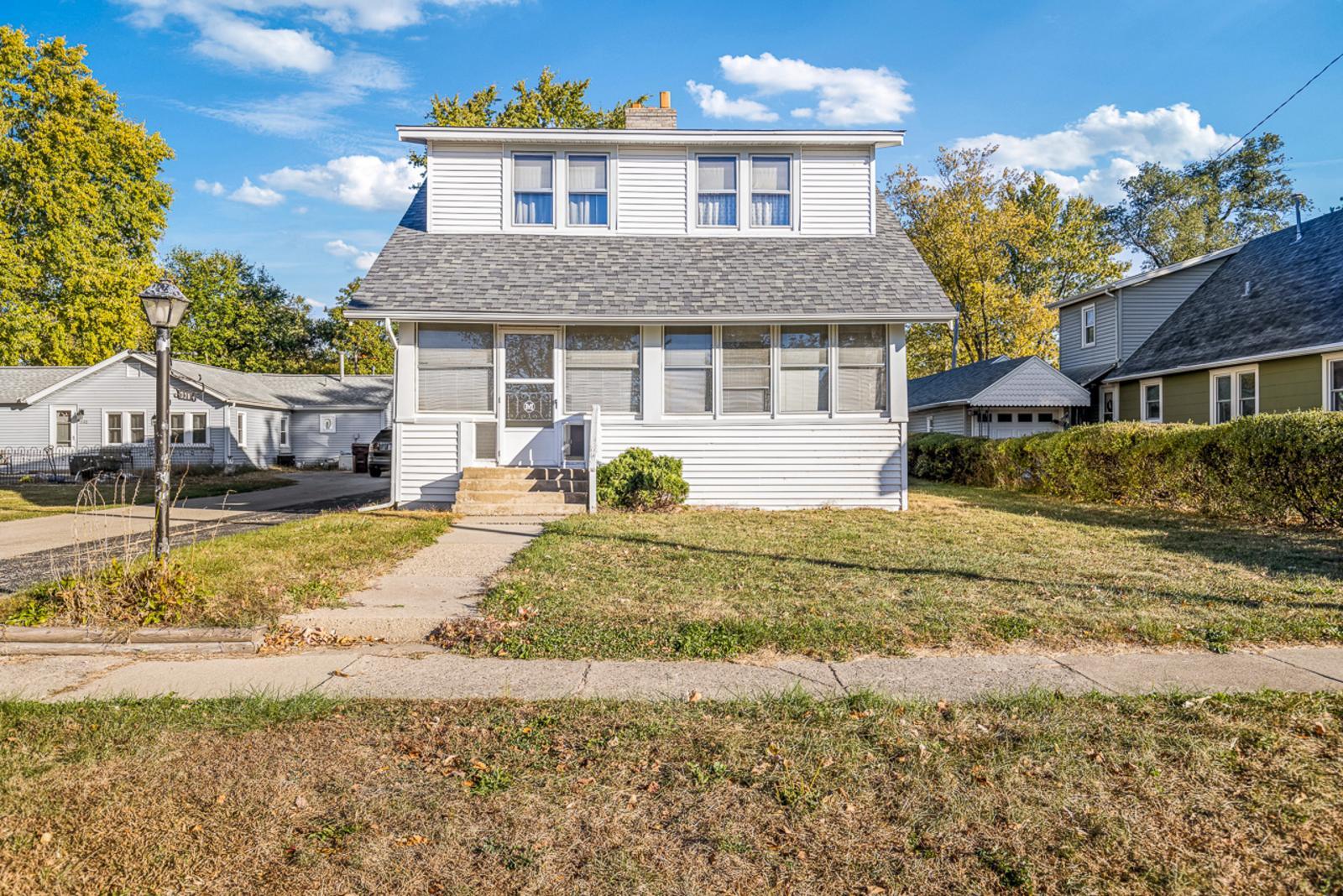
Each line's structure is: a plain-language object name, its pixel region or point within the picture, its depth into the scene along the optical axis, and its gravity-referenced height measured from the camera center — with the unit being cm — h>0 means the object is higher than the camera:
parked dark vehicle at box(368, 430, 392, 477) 2500 -18
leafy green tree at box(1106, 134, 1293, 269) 3706 +1317
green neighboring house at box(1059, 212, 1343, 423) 1466 +253
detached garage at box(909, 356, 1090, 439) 2138 +159
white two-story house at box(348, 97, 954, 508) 1193 +155
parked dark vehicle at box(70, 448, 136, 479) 2288 -48
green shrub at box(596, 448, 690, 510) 1146 -53
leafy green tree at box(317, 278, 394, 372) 4381 +663
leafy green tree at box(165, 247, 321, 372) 3975 +739
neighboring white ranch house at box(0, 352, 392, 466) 2511 +128
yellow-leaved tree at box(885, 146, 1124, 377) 3275 +988
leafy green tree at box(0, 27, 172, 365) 2509 +864
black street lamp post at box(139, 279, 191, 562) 588 +70
